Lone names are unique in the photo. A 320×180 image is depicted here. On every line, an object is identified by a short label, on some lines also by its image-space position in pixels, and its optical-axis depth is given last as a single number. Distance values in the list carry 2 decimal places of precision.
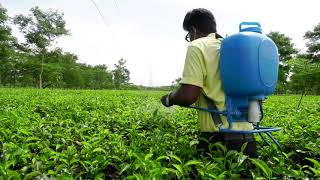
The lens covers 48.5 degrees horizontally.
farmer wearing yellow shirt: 2.46
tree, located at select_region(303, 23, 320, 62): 43.63
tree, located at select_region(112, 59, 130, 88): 65.88
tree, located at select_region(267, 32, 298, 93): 48.97
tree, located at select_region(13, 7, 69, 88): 38.09
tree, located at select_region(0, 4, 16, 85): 33.04
